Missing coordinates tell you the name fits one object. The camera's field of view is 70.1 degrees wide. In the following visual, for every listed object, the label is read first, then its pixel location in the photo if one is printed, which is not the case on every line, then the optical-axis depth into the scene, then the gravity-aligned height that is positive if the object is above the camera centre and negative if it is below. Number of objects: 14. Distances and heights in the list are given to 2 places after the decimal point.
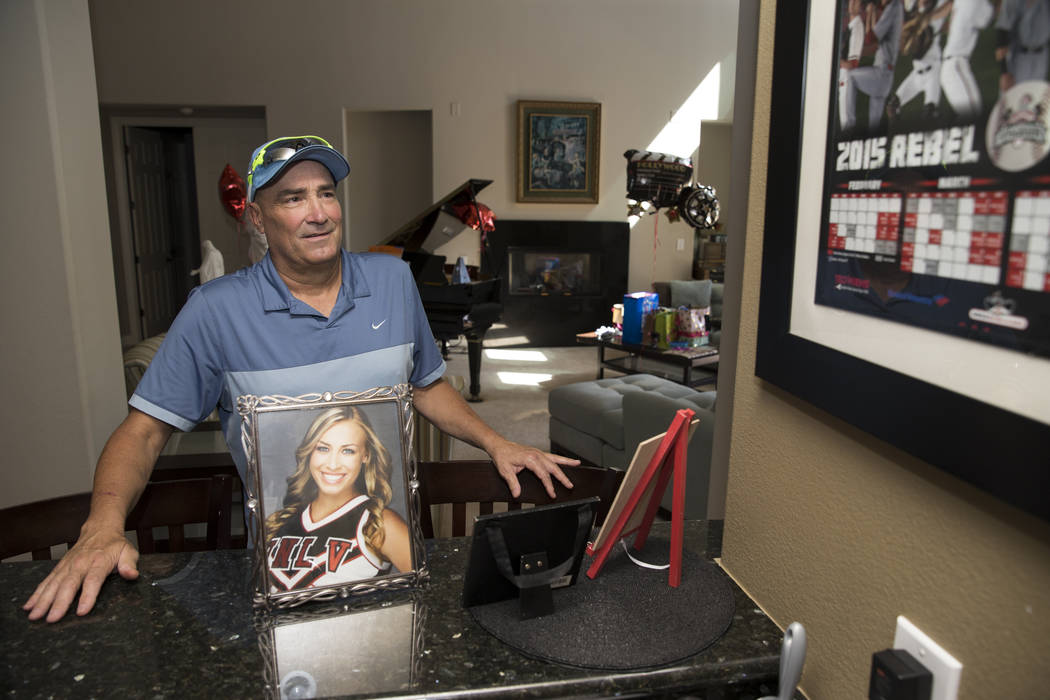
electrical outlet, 0.71 -0.42
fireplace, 8.22 -0.59
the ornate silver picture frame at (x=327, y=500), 1.03 -0.39
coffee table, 5.81 -1.17
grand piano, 6.22 -0.53
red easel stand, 1.03 -0.37
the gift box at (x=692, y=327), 6.14 -0.84
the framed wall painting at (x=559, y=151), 8.01 +0.76
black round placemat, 0.94 -0.53
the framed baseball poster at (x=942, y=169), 0.56 +0.05
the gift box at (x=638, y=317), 6.29 -0.78
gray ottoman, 3.44 -1.07
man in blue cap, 1.35 -0.21
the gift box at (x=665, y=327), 6.16 -0.85
